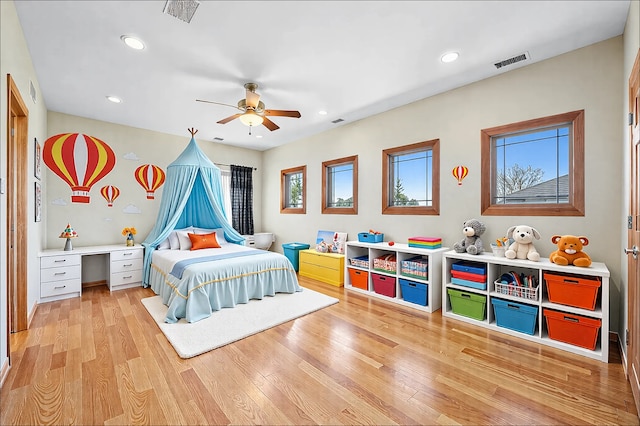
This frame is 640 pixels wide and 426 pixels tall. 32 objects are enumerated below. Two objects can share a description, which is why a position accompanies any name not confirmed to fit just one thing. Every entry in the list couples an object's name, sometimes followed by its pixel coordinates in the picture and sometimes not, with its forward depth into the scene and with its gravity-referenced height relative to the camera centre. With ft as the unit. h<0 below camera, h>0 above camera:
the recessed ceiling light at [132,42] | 8.20 +4.99
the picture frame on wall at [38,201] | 11.12 +0.44
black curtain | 20.30 +0.94
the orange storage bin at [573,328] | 7.66 -3.26
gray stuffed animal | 10.34 -0.89
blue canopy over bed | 15.07 +0.64
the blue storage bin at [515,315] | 8.67 -3.26
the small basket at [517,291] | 8.67 -2.50
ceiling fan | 10.84 +3.95
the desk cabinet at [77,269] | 12.17 -2.64
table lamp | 13.03 -1.08
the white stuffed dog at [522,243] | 9.05 -1.03
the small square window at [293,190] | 18.95 +1.51
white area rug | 8.45 -3.82
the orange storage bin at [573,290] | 7.69 -2.20
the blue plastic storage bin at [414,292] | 11.33 -3.26
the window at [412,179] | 12.35 +1.53
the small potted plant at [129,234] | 15.08 -1.18
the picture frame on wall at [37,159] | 10.63 +2.08
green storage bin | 9.73 -3.25
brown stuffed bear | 7.98 -1.18
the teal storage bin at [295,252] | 17.80 -2.57
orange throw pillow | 14.94 -1.55
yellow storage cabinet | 14.85 -3.01
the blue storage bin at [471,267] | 9.79 -1.98
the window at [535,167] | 8.97 +1.54
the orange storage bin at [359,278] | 13.56 -3.22
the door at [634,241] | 5.85 -0.64
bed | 10.28 -2.72
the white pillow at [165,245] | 15.03 -1.76
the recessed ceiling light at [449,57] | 9.04 +4.98
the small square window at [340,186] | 15.72 +1.53
